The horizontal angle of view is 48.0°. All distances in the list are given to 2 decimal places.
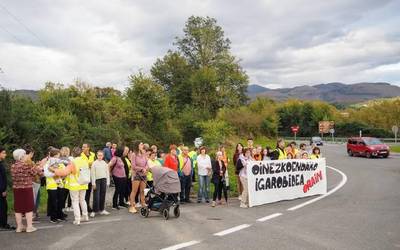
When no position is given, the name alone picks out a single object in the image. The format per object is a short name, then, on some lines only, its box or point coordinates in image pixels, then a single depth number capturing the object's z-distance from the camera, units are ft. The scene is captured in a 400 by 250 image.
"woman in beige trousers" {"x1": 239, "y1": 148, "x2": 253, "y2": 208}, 45.42
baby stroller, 37.86
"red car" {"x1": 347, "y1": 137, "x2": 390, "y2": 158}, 129.39
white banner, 46.98
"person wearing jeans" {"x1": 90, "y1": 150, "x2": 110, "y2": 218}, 40.40
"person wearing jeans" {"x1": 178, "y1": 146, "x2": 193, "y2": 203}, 48.57
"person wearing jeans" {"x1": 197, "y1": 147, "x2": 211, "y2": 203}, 47.98
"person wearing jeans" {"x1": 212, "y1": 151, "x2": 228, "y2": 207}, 46.37
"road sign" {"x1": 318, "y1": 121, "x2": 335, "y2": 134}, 309.20
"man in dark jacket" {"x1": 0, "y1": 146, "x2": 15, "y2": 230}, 33.14
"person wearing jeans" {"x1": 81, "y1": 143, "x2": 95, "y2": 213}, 40.63
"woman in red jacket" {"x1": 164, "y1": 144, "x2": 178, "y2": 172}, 46.26
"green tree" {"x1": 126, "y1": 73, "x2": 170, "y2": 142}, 111.24
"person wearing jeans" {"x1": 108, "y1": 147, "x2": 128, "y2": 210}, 43.11
